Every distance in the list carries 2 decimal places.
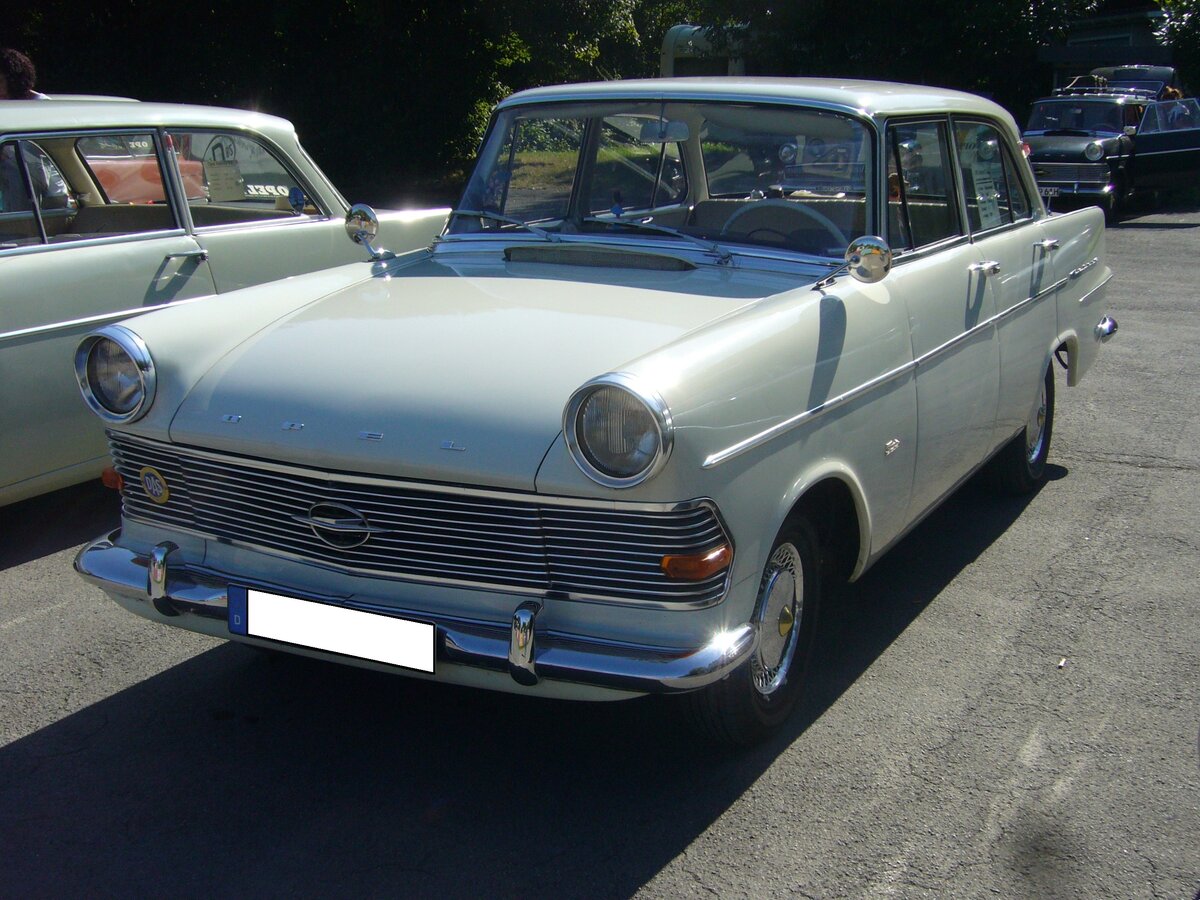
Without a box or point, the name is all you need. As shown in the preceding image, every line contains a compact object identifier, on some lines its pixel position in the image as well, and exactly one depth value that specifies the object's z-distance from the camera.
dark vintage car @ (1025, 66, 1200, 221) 15.02
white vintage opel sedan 2.67
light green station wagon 4.68
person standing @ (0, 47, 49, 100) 8.08
